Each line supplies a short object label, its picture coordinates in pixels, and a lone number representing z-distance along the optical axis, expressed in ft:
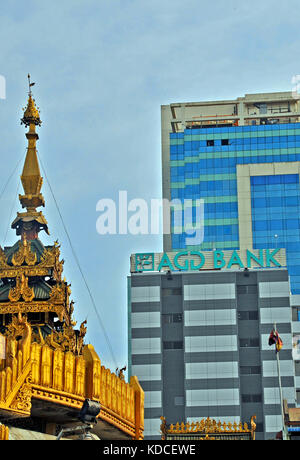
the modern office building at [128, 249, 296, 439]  426.10
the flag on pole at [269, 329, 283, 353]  236.84
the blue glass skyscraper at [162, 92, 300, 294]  555.69
